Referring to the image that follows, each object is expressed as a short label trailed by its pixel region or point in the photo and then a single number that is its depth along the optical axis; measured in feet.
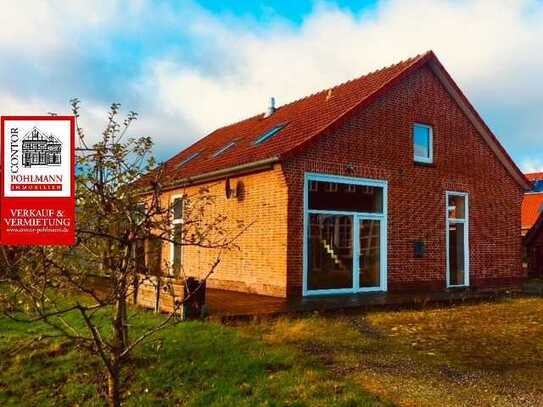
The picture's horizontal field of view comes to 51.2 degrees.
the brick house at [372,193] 42.68
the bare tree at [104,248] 13.51
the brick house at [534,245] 78.84
